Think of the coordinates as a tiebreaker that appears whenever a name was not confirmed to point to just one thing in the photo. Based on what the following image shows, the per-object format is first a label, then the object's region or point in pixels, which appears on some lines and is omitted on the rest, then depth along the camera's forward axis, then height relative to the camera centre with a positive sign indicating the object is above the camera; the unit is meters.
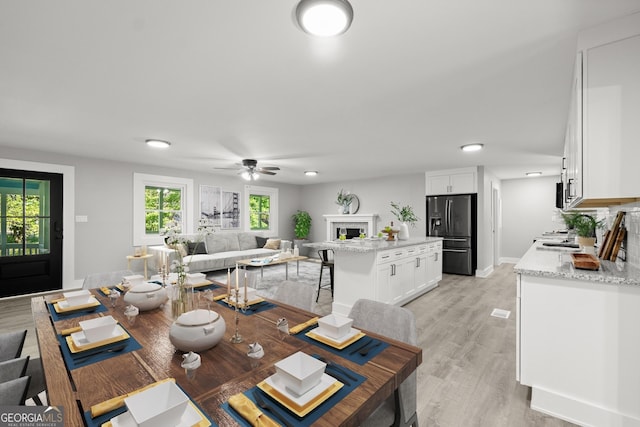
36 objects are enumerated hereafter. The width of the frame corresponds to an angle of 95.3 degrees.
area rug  4.40 -1.33
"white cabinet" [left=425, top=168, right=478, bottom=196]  6.18 +0.70
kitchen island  3.64 -0.77
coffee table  5.26 -0.91
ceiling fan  5.19 +0.78
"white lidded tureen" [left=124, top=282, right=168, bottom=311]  1.76 -0.51
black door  4.56 -0.30
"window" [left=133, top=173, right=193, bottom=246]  5.99 +0.19
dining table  0.90 -0.60
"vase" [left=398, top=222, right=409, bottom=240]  4.98 -0.33
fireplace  7.89 -0.30
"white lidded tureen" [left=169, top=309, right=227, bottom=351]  1.23 -0.51
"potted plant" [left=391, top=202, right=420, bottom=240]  4.97 -0.32
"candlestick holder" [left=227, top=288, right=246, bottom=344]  1.35 -0.59
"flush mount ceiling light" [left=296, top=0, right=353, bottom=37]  1.45 +1.02
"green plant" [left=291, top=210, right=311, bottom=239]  9.02 -0.37
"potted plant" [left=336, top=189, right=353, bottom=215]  8.34 +0.33
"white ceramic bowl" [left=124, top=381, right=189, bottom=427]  0.77 -0.55
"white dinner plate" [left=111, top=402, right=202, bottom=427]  0.81 -0.59
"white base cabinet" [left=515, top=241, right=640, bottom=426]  1.73 -0.83
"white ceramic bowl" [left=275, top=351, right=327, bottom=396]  0.93 -0.53
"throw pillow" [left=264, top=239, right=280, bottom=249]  7.46 -0.79
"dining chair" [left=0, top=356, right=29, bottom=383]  1.24 -0.68
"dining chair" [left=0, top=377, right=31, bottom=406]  1.02 -0.64
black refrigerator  6.18 -0.34
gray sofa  5.78 -0.87
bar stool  4.70 -0.75
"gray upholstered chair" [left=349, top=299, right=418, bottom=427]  1.31 -0.66
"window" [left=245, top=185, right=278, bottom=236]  8.12 +0.12
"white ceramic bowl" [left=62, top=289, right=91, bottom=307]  1.84 -0.55
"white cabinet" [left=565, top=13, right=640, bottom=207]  1.58 +0.57
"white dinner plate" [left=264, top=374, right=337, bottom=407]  0.91 -0.58
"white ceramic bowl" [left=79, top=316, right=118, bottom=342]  1.32 -0.53
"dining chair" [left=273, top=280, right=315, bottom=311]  2.09 -0.61
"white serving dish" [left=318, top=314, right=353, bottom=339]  1.34 -0.53
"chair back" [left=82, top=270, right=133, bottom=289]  2.55 -0.59
